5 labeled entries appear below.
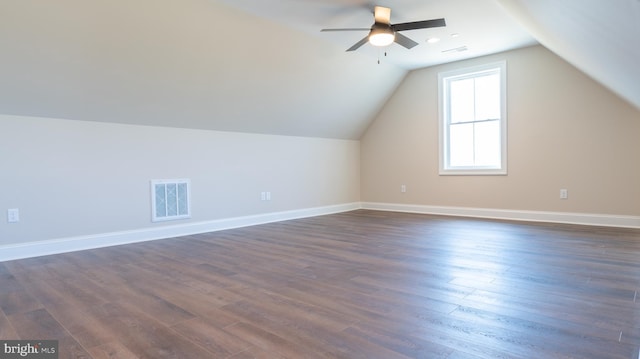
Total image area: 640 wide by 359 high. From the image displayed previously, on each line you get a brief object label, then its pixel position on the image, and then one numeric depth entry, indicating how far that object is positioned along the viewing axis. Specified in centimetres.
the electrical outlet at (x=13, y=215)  339
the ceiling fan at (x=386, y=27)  337
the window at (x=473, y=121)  553
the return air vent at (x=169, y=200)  436
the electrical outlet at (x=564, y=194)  498
